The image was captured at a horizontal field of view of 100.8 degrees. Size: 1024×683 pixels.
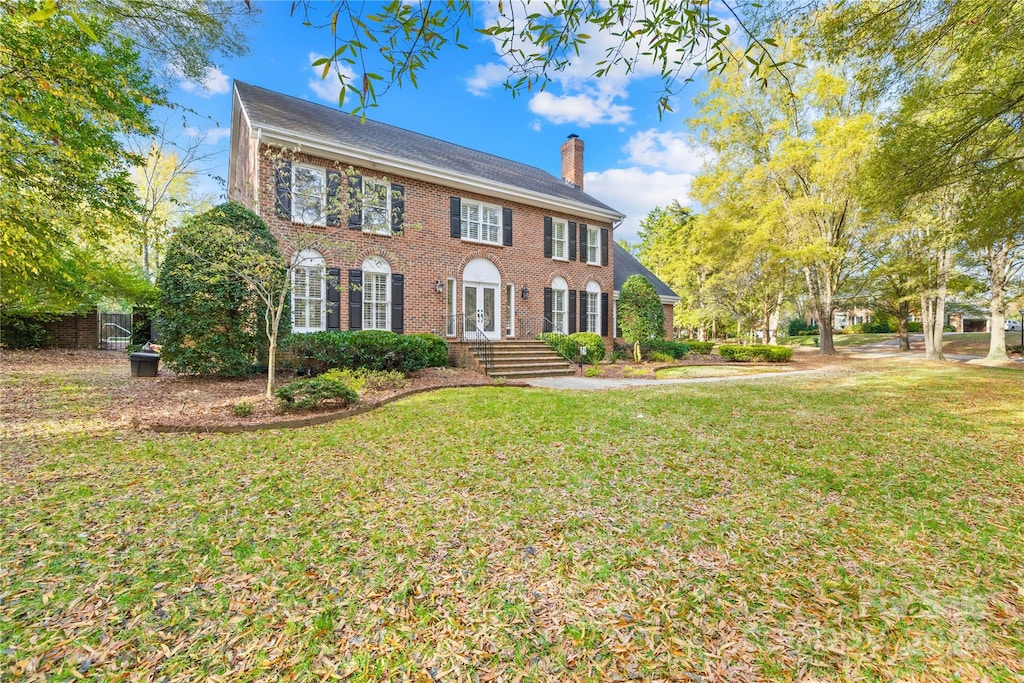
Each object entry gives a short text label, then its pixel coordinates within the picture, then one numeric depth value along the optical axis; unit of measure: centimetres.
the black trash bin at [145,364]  863
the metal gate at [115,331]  1611
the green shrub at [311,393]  589
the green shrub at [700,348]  1964
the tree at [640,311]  1592
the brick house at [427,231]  1018
